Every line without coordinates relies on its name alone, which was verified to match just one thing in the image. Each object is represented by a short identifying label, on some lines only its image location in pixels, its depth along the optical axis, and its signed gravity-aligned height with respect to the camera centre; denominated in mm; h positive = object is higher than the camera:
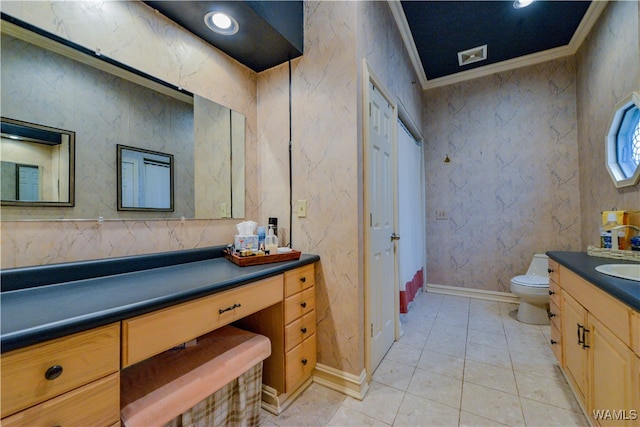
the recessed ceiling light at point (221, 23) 1434 +1098
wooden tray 1395 -248
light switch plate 1762 +36
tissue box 1562 -171
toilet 2418 -797
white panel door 1783 -103
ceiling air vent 2770 +1758
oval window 1757 +518
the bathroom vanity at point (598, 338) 903 -557
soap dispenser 1535 -179
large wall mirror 1014 +449
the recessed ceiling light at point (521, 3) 2104 +1735
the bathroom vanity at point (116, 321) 632 -348
